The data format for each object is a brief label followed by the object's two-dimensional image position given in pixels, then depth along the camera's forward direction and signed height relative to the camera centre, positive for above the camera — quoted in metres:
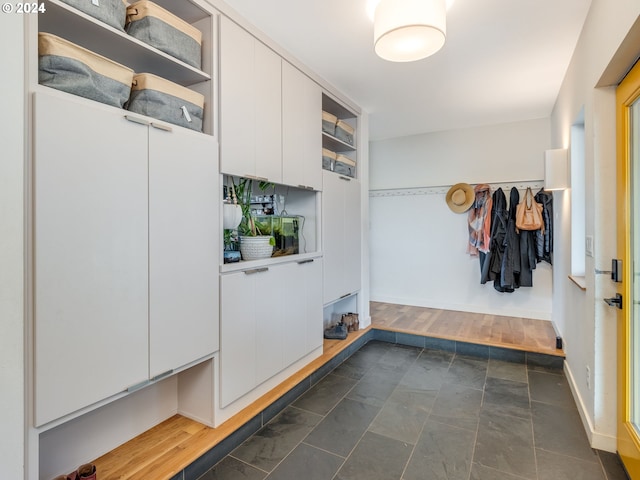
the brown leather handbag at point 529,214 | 3.70 +0.29
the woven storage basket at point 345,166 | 3.23 +0.75
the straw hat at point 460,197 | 4.25 +0.56
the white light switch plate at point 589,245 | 1.88 -0.03
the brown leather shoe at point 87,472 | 1.38 -0.97
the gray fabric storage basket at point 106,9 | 1.32 +0.96
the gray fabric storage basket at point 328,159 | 3.01 +0.75
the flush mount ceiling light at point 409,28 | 1.66 +1.11
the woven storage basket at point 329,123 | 3.00 +1.08
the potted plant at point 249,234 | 2.18 +0.05
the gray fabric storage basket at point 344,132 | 3.23 +1.09
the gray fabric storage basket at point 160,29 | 1.56 +1.03
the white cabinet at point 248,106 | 1.92 +0.85
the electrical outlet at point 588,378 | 1.92 -0.80
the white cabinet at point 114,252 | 1.19 -0.04
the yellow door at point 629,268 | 1.59 -0.14
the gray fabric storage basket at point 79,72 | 1.22 +0.67
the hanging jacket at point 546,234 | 3.71 +0.07
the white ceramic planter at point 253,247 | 2.18 -0.04
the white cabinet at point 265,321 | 1.95 -0.55
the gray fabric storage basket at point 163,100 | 1.55 +0.69
